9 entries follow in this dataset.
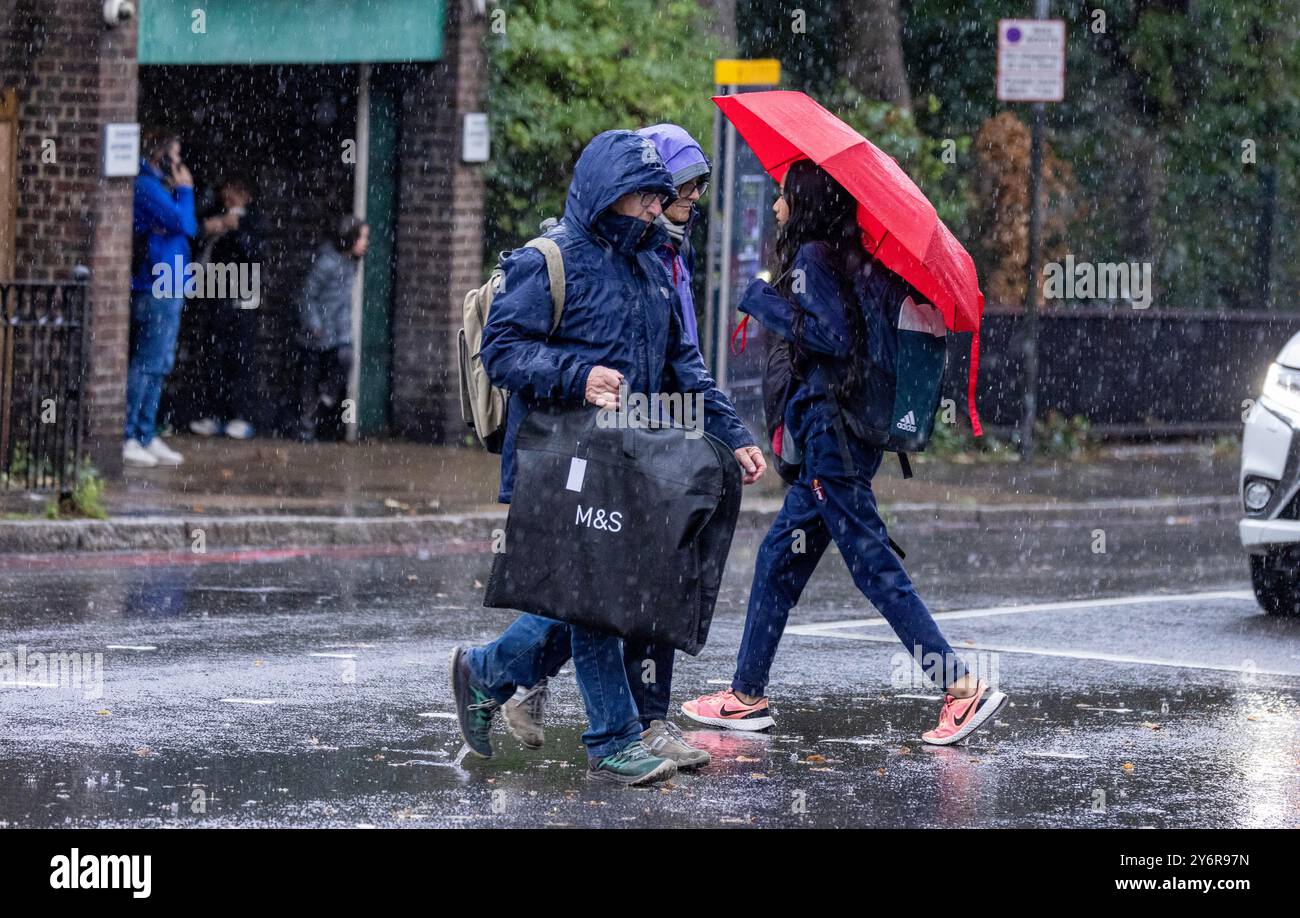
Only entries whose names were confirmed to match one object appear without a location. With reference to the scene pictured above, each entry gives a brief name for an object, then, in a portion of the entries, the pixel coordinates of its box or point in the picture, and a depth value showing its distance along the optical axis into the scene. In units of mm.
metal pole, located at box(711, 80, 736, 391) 15625
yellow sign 15188
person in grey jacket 16766
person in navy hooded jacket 6590
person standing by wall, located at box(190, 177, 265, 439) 17391
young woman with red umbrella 7613
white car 10773
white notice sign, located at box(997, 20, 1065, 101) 17609
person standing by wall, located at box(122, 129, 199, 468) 15188
